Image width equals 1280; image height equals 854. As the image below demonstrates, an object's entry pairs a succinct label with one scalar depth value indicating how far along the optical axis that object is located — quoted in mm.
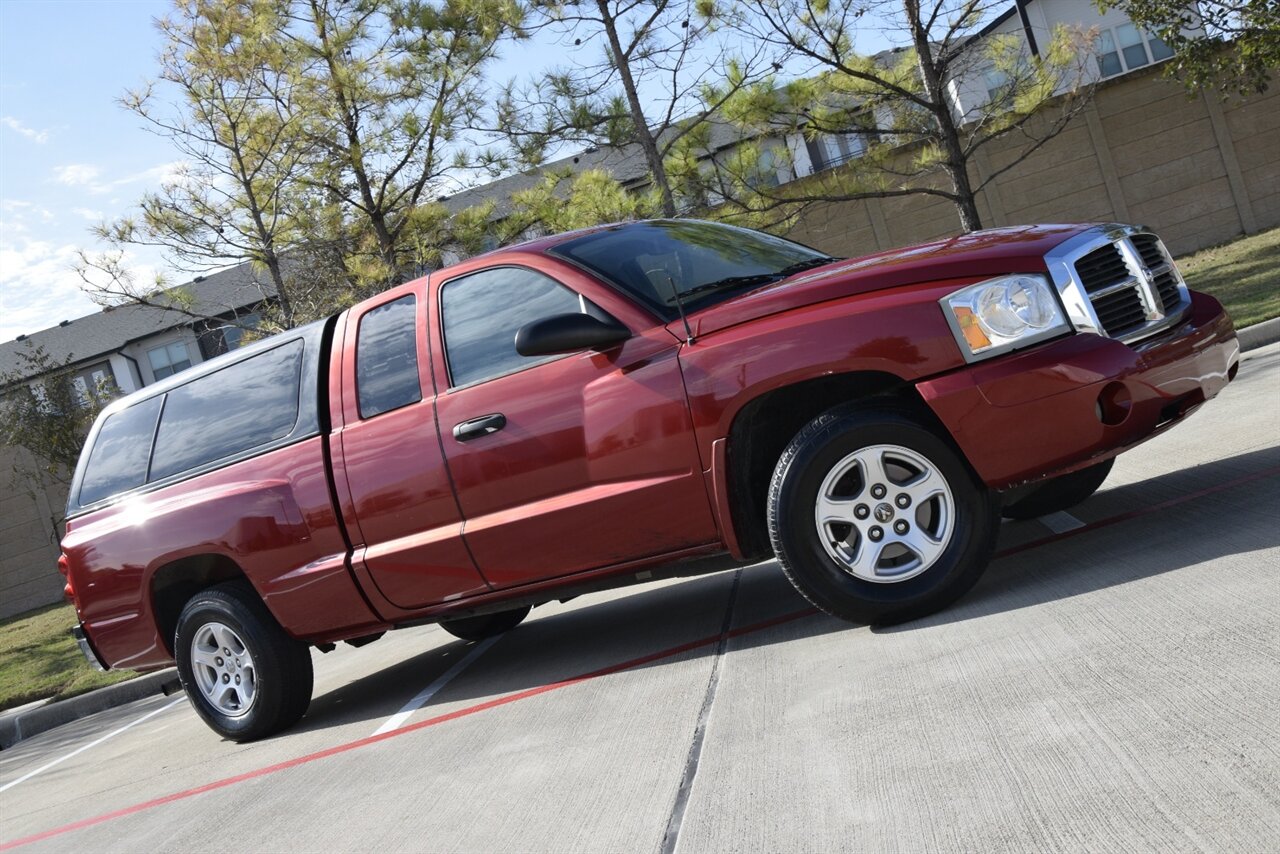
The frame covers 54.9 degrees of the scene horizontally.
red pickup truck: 4348
